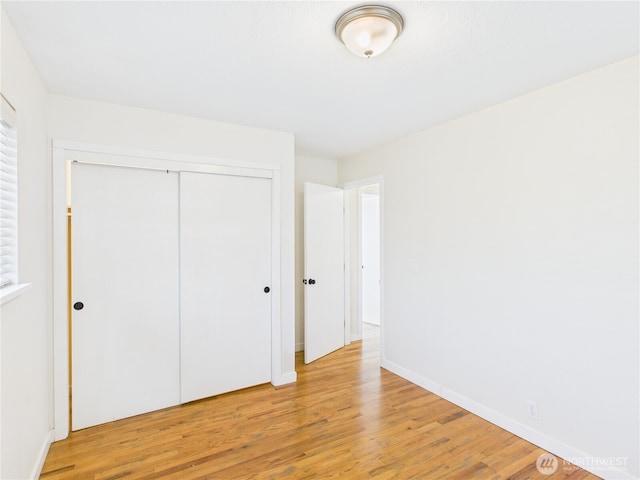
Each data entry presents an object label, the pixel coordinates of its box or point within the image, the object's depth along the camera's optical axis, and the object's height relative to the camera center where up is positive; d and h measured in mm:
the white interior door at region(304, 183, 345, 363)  3863 -363
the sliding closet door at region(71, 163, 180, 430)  2553 -420
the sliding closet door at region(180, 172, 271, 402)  2938 -395
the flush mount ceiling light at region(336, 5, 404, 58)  1523 +1019
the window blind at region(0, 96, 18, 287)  1641 +207
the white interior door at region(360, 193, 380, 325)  5699 -325
